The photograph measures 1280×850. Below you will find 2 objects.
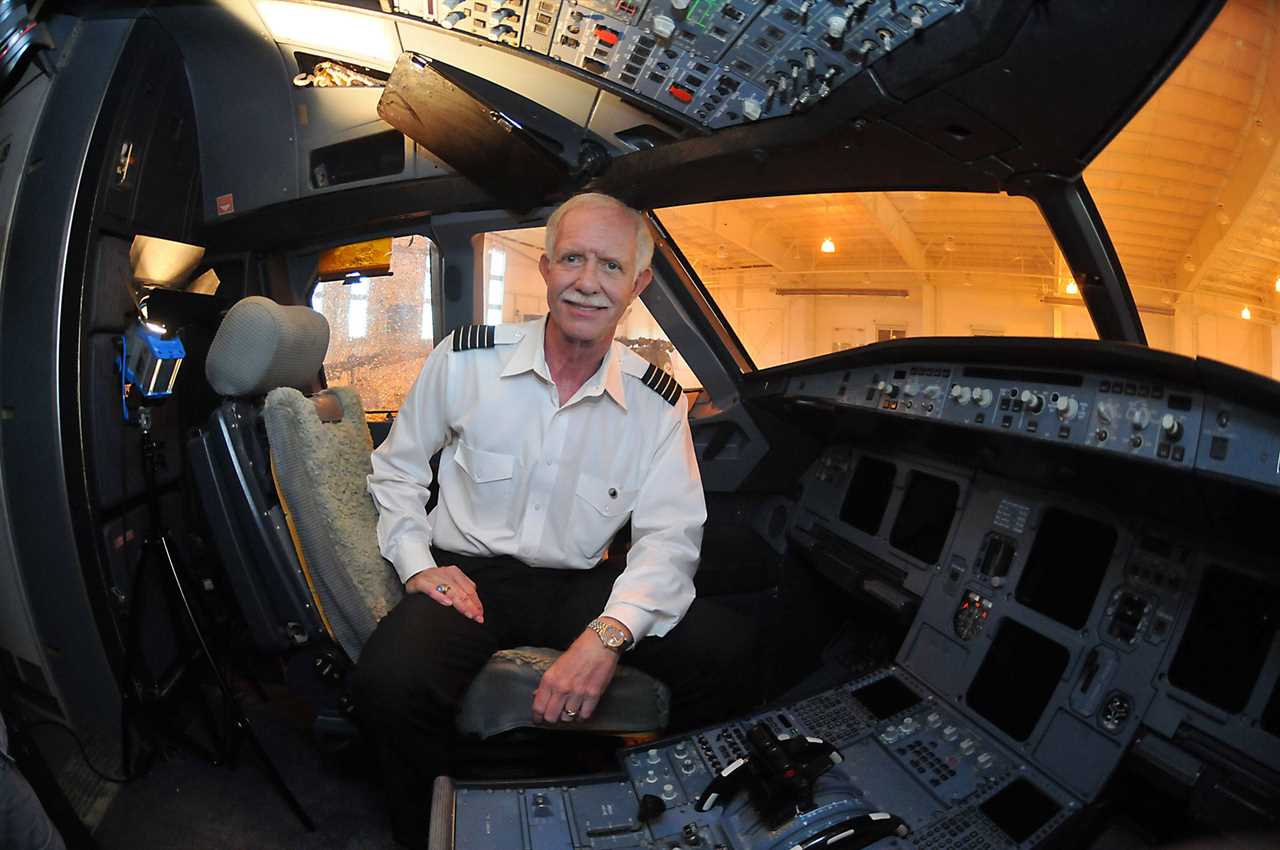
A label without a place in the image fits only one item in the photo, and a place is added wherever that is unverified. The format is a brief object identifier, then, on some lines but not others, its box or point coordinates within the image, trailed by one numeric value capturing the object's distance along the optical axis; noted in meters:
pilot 1.46
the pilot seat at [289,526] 1.48
